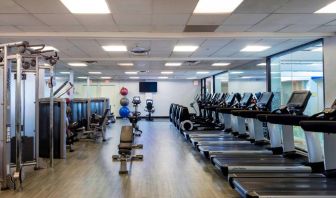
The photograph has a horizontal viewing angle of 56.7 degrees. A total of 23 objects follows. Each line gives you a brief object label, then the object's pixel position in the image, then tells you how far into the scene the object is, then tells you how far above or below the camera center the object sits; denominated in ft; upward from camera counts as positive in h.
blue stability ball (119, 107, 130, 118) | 60.70 -2.06
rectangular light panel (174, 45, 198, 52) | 24.02 +4.22
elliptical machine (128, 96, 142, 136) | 33.27 -2.55
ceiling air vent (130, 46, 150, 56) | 24.23 +4.10
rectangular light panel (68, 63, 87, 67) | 35.14 +4.29
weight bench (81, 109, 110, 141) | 31.30 -2.85
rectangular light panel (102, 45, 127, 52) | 23.66 +4.23
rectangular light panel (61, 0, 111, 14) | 13.45 +4.32
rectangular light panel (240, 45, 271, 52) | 24.24 +4.21
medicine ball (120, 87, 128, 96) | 62.80 +2.10
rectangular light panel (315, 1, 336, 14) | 14.07 +4.25
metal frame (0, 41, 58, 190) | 14.12 -0.74
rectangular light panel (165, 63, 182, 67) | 36.11 +4.31
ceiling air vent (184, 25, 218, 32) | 18.01 +4.31
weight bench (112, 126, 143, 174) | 17.67 -2.78
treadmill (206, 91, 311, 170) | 14.70 -3.18
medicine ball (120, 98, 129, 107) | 60.64 -0.11
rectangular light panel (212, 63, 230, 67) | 36.54 +4.30
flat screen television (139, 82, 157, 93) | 64.18 +2.93
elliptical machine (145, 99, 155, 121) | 59.26 -1.32
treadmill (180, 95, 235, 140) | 28.16 -2.96
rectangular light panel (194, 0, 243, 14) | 13.65 +4.33
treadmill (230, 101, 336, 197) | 10.67 -3.24
